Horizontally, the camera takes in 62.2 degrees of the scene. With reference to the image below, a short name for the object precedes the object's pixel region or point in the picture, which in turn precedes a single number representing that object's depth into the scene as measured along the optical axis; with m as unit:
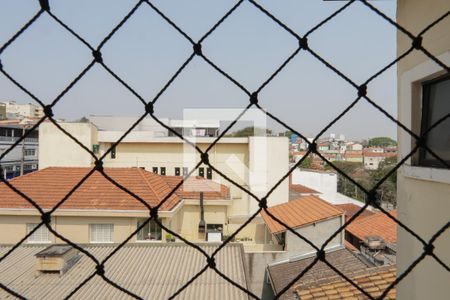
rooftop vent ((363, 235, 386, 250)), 6.23
